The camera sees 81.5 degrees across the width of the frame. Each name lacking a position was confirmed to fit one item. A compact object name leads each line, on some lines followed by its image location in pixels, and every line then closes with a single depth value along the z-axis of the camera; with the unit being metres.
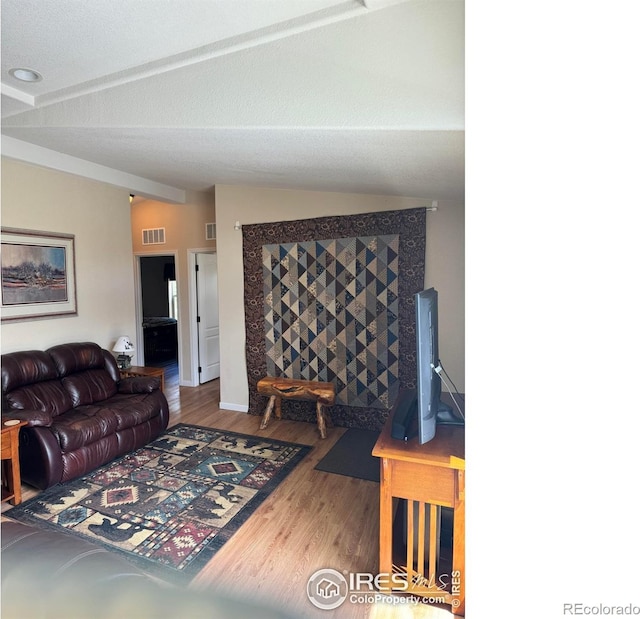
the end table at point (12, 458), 2.53
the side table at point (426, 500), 1.70
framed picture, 3.33
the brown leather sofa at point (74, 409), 2.74
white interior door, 5.58
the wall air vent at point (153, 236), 5.65
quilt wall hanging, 3.69
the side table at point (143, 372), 4.11
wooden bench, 3.72
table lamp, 4.21
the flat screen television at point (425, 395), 1.65
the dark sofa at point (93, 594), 0.73
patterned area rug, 2.17
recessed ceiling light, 2.12
